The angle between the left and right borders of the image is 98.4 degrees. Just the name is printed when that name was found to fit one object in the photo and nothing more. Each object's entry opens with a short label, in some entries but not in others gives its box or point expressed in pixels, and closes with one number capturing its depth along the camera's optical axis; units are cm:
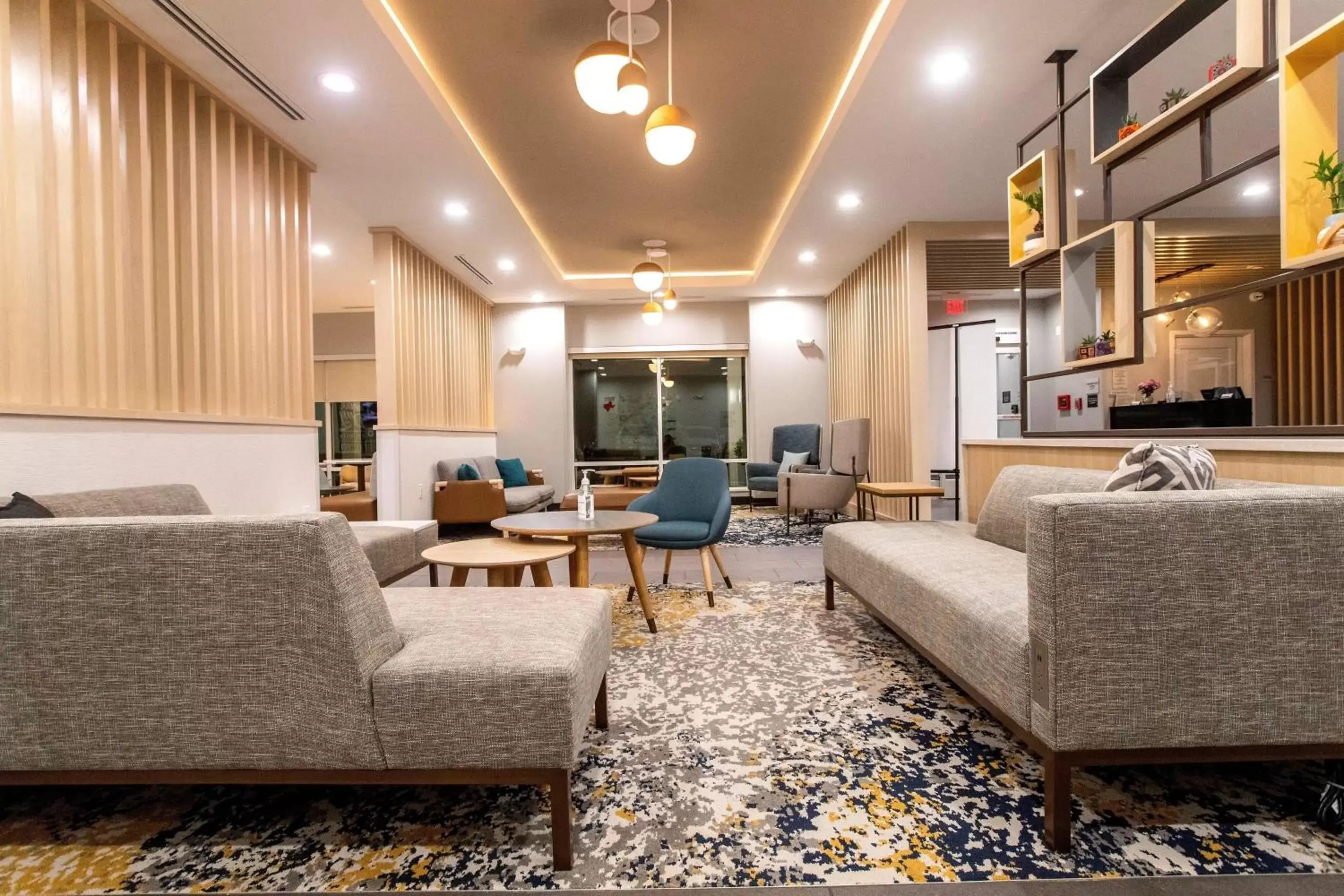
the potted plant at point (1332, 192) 188
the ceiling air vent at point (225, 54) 262
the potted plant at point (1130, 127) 277
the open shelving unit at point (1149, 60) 217
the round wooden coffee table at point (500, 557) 219
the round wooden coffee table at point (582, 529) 260
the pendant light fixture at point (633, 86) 246
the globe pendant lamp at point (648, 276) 563
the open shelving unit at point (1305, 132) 199
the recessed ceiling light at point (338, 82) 310
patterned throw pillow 166
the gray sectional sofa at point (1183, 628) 121
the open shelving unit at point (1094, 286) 282
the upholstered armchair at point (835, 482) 599
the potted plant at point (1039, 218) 343
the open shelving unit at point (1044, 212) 329
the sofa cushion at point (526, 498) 604
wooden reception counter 170
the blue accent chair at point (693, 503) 335
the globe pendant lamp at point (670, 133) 268
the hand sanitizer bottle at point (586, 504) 301
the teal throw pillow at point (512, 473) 710
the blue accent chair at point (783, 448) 729
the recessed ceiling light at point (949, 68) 303
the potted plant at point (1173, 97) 276
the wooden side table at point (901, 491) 437
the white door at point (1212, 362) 724
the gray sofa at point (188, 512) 208
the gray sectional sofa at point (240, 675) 118
